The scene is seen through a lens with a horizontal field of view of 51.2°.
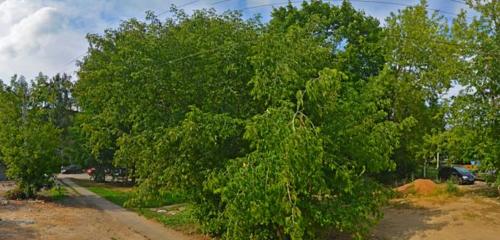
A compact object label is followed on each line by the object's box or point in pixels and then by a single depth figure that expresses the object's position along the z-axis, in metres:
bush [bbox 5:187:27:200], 26.98
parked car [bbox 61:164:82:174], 74.25
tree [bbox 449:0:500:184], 19.78
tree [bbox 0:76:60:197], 26.14
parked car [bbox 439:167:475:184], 34.94
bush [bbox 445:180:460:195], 23.55
